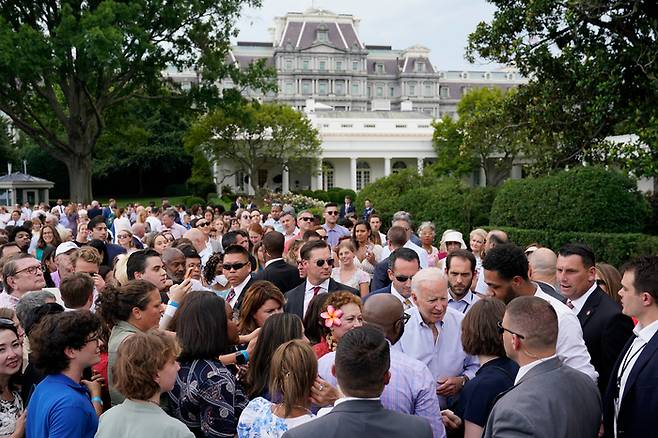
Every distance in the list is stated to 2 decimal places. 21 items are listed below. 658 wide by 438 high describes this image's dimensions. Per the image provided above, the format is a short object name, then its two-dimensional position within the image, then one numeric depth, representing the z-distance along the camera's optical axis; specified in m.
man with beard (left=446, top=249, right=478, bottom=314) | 6.13
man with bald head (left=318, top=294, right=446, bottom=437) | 3.74
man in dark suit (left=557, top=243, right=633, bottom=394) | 4.86
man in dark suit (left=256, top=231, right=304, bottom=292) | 7.60
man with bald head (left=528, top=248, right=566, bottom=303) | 6.09
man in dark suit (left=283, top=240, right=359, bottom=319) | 6.63
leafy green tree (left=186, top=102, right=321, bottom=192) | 51.38
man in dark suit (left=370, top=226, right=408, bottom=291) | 7.86
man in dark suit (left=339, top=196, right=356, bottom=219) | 25.04
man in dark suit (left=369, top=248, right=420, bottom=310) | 6.52
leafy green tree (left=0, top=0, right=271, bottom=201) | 23.69
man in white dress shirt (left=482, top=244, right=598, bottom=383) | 5.20
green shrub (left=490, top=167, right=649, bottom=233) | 13.67
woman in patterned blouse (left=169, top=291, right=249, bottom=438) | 3.96
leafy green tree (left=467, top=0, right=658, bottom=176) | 13.44
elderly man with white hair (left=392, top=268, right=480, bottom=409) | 4.86
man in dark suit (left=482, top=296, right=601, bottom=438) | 3.03
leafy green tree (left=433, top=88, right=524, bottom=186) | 60.06
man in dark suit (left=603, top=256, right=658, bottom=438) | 3.76
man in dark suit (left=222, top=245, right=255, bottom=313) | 6.96
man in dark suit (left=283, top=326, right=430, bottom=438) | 2.88
